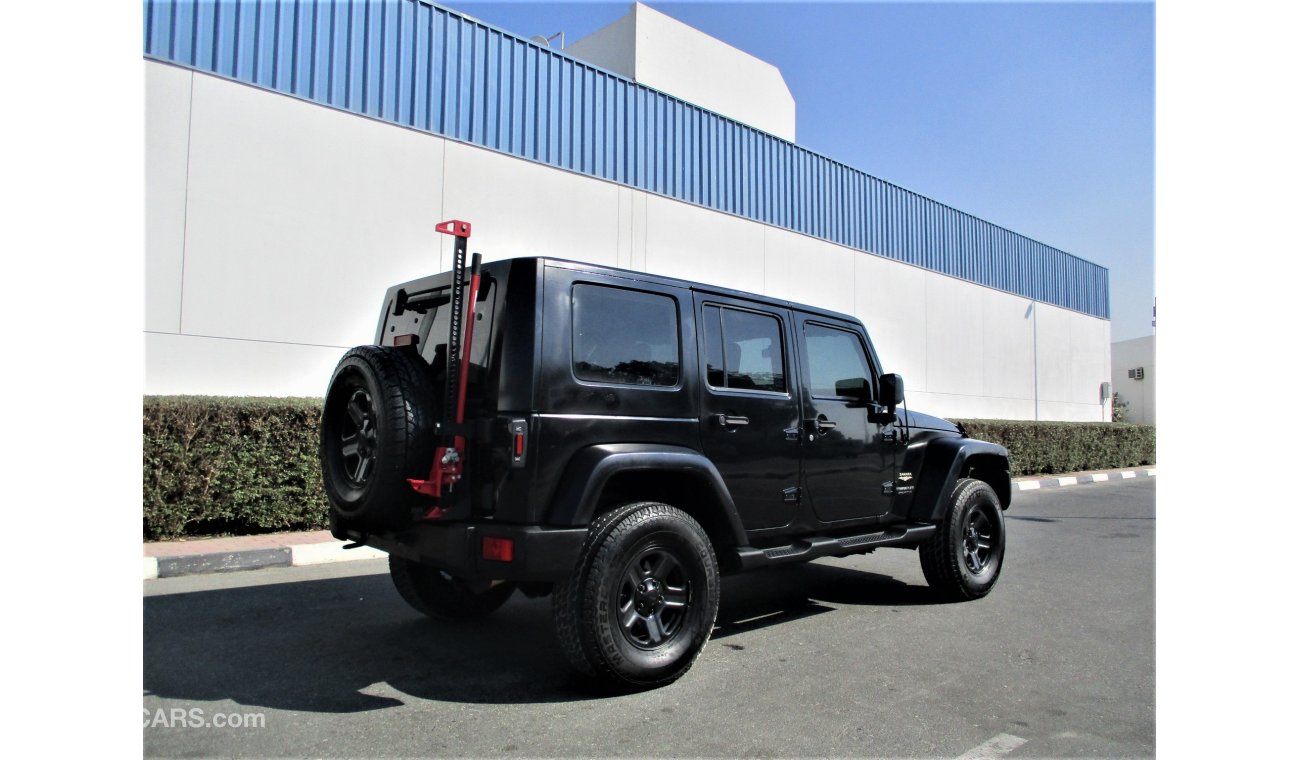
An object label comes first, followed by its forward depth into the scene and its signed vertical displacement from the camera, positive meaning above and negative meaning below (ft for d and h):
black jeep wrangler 11.66 -0.88
